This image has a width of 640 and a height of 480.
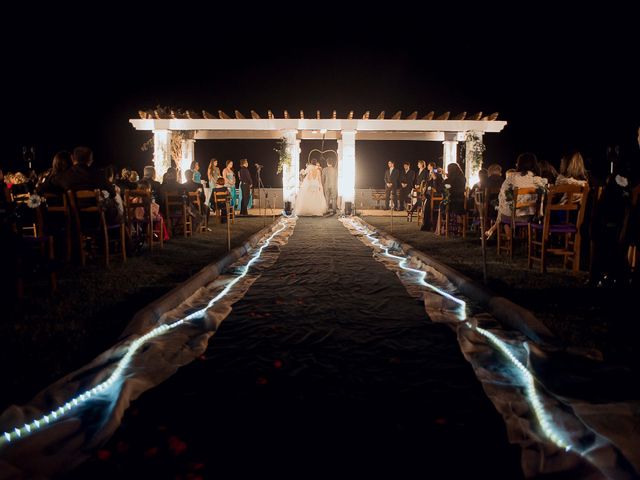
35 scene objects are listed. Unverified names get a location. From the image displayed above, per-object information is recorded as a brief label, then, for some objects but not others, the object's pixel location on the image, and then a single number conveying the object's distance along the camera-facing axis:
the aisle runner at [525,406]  1.60
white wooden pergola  14.52
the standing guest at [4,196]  3.75
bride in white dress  15.02
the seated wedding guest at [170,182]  9.12
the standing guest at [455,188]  8.72
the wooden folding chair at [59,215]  5.37
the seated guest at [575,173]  5.80
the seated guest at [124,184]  7.37
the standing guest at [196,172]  14.31
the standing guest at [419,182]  12.21
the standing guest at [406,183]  16.89
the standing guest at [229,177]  14.49
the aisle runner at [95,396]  1.66
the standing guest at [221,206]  12.27
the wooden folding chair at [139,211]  6.63
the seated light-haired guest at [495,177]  8.26
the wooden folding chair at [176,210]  8.57
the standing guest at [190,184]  9.76
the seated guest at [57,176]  5.53
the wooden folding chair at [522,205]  5.88
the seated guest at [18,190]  6.46
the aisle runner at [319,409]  1.64
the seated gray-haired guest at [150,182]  8.68
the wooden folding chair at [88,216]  5.40
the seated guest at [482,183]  7.56
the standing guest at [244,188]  14.80
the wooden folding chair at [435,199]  9.48
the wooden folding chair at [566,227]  4.93
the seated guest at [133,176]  8.98
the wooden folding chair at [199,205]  9.44
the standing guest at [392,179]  16.66
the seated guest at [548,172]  7.59
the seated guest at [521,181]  6.22
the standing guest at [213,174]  14.88
